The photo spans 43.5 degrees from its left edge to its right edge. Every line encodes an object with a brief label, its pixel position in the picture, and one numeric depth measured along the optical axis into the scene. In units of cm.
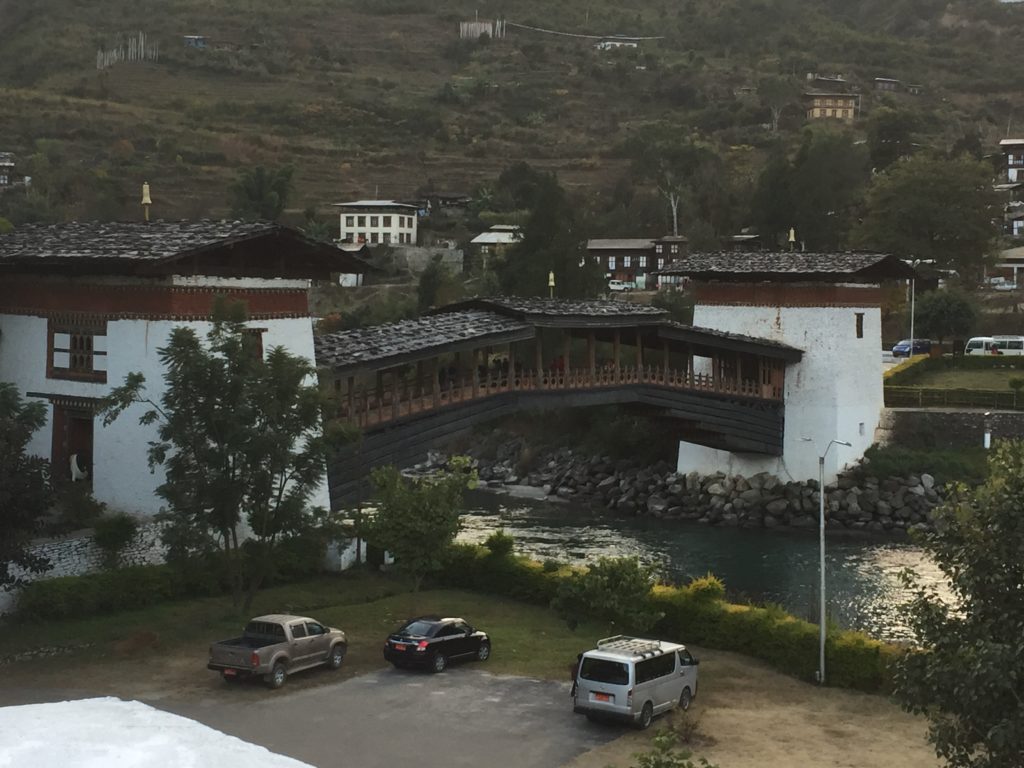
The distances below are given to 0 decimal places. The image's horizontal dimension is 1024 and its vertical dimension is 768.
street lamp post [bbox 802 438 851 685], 2536
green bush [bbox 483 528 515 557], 3328
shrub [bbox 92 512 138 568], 2878
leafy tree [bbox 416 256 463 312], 7562
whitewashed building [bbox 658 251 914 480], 5219
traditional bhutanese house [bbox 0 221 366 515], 3047
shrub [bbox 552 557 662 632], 2805
